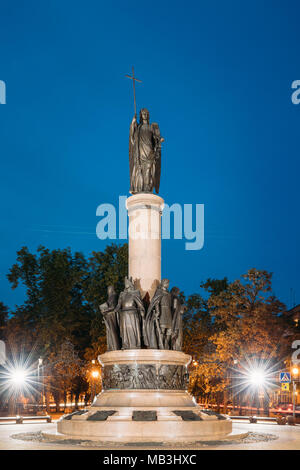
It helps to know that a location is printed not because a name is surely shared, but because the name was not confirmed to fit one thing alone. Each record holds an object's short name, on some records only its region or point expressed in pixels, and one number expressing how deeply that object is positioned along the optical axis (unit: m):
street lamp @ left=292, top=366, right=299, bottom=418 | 31.68
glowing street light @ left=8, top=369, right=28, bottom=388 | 45.54
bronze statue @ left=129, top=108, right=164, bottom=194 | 21.78
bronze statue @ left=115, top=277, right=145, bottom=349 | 19.03
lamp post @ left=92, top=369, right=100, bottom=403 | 37.78
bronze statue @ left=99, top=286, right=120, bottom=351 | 19.47
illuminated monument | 15.88
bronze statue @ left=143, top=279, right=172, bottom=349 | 19.09
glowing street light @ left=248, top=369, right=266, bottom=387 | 39.47
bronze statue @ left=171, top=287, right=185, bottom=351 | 19.41
